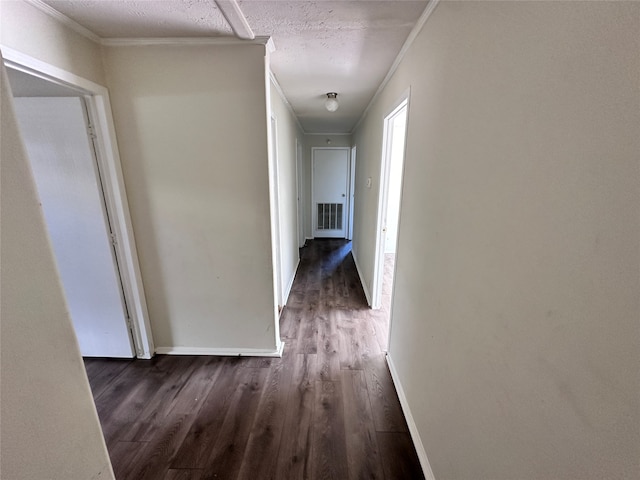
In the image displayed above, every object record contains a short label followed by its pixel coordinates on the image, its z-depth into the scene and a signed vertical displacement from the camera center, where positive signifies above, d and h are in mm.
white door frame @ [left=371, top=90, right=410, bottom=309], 2229 -257
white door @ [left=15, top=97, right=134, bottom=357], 1592 -262
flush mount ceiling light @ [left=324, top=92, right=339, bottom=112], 2707 +854
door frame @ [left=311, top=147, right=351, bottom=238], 5254 -386
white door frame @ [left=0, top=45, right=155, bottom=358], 1339 -69
